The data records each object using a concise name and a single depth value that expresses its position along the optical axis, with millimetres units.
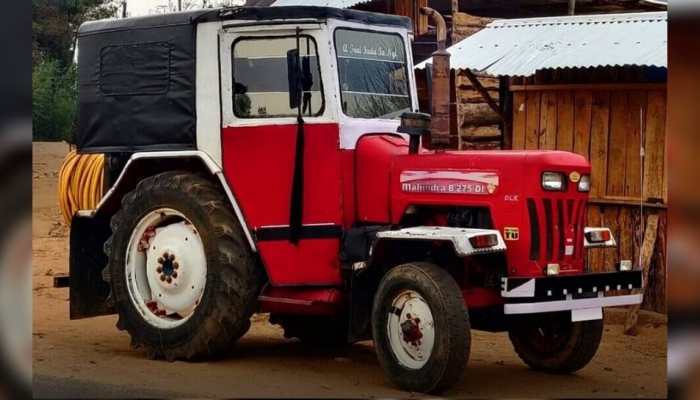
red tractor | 7535
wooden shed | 10914
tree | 23438
